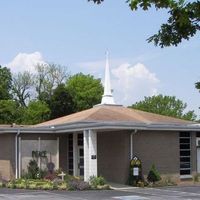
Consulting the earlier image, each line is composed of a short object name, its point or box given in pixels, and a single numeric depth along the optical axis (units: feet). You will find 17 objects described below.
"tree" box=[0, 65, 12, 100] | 224.88
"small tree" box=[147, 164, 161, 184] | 88.48
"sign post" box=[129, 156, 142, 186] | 86.79
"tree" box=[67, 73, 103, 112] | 243.07
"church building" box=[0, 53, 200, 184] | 89.25
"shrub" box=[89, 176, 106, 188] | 82.03
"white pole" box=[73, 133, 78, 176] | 102.12
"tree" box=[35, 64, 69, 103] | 253.96
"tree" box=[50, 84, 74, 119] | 214.07
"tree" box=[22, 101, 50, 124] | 214.28
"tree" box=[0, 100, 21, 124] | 206.18
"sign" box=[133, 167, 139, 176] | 86.61
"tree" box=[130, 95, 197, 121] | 271.08
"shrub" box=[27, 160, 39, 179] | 95.66
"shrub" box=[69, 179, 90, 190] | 79.71
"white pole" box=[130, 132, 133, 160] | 89.86
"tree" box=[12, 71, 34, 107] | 255.09
